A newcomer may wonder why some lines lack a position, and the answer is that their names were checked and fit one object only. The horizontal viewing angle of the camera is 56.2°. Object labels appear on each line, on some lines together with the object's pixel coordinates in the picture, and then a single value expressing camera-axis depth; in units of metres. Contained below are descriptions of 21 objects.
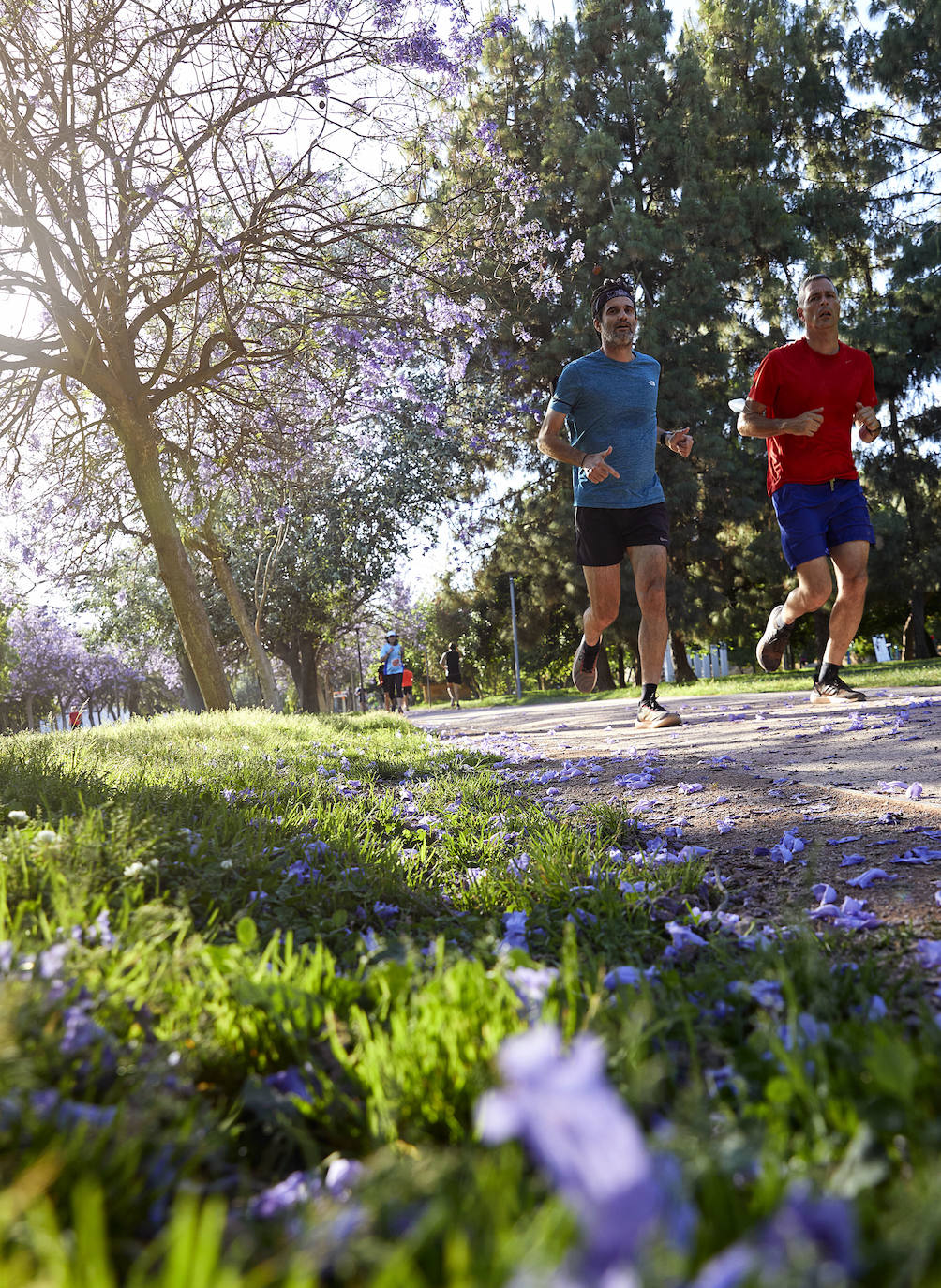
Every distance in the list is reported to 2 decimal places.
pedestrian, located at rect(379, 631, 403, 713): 19.28
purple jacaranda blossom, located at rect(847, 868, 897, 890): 2.25
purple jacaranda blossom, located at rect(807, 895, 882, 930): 1.96
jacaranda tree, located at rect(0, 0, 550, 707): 6.28
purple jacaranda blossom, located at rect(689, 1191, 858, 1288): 0.57
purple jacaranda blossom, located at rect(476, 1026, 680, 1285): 0.56
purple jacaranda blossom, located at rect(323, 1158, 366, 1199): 1.03
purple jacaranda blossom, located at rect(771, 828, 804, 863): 2.66
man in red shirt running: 5.74
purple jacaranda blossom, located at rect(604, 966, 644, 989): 1.63
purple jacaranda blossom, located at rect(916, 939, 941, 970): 1.67
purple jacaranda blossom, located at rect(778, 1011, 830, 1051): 1.24
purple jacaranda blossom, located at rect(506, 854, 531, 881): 2.64
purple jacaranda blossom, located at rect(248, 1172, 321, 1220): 0.98
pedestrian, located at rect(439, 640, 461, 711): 25.09
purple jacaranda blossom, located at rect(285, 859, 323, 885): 2.60
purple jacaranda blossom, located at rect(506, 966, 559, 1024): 1.44
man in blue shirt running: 5.84
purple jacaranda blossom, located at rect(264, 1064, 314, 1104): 1.31
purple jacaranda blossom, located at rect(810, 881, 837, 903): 2.12
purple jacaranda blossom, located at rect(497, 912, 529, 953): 2.06
